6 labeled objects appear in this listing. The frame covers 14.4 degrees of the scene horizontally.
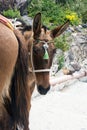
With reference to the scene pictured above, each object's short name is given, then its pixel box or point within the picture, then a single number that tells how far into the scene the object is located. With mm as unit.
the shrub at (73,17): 10948
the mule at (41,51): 2814
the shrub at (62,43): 8008
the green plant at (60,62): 7244
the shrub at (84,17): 12594
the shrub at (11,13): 8645
